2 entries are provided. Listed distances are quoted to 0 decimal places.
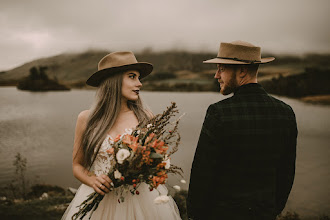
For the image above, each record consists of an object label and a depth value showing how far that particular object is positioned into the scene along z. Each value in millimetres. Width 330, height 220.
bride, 1923
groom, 1448
